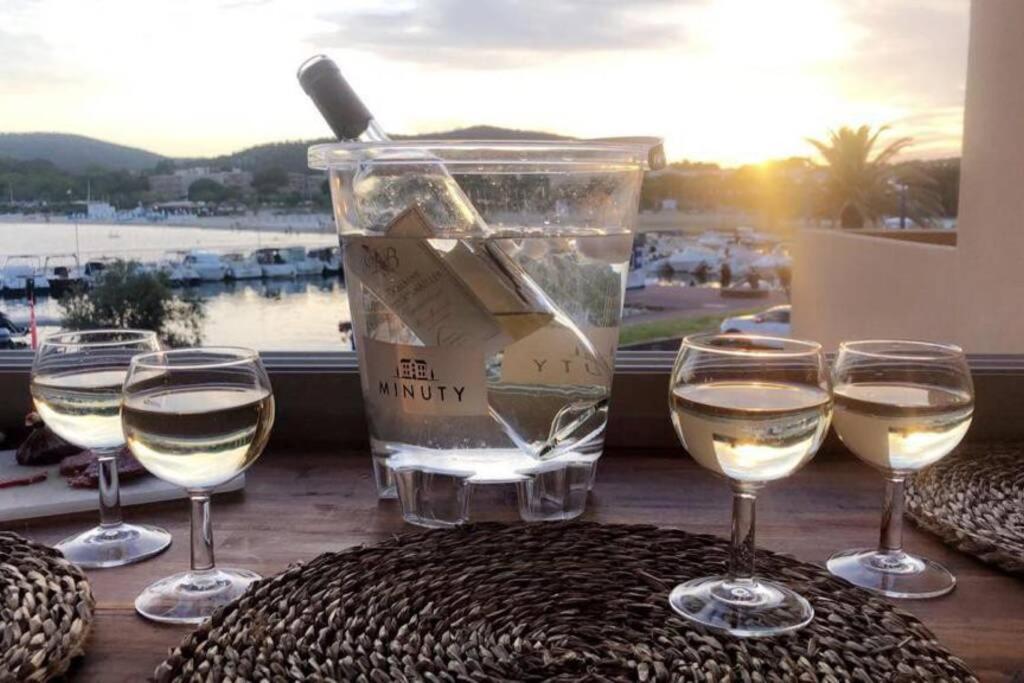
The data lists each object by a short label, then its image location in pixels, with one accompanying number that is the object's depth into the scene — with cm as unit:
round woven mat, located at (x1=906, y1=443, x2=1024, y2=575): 80
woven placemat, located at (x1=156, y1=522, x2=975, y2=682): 59
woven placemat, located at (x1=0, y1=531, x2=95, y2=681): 59
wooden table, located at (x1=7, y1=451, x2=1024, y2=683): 66
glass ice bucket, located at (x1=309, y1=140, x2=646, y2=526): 83
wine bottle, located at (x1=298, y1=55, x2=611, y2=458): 83
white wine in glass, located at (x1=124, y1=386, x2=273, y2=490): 69
